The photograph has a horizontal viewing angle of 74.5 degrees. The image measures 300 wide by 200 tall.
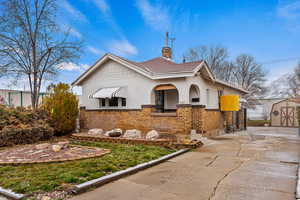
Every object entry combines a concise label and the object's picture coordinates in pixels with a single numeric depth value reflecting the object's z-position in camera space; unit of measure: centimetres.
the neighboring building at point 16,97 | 1662
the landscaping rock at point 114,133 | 1097
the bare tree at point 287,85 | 3364
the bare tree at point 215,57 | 3403
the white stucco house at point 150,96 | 1127
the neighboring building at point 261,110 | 3078
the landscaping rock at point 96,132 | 1273
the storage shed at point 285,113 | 2344
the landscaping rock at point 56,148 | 782
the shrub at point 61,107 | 1298
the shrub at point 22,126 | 970
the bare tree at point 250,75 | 3375
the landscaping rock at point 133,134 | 1123
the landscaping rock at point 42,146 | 841
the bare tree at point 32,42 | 1299
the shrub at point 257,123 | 2593
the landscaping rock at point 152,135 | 1043
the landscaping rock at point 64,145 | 839
